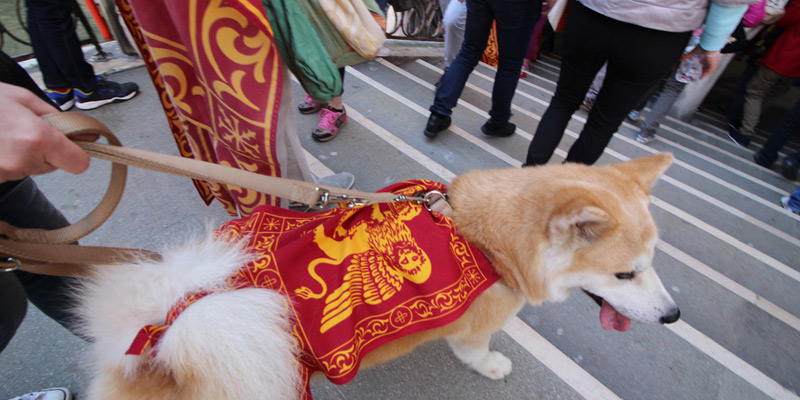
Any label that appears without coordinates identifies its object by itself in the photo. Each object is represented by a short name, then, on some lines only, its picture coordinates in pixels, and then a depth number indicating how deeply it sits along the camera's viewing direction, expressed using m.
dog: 0.90
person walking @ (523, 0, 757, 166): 1.72
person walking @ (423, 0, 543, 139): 2.51
